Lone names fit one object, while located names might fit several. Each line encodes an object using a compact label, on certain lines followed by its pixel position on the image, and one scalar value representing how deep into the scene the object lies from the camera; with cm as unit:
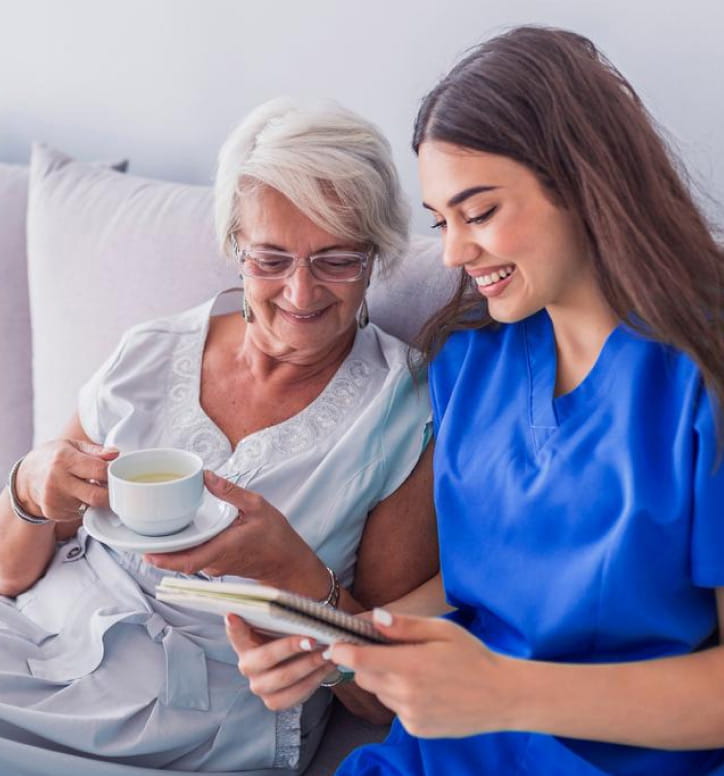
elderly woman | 149
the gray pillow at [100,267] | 195
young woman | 121
